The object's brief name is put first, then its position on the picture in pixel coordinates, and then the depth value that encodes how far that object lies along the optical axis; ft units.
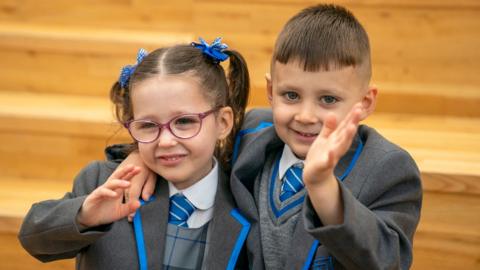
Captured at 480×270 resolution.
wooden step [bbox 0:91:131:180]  7.25
